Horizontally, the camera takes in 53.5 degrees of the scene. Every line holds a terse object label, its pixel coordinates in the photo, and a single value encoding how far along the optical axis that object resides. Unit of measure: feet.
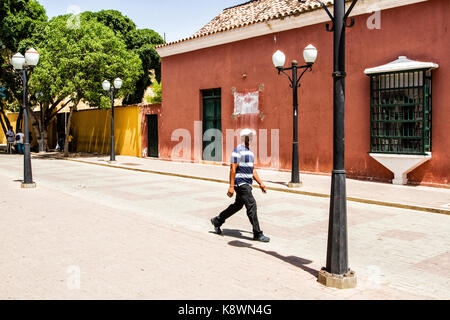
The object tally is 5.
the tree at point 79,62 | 70.69
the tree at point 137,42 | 125.80
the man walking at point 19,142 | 88.99
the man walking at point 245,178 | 21.65
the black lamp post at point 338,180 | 15.43
